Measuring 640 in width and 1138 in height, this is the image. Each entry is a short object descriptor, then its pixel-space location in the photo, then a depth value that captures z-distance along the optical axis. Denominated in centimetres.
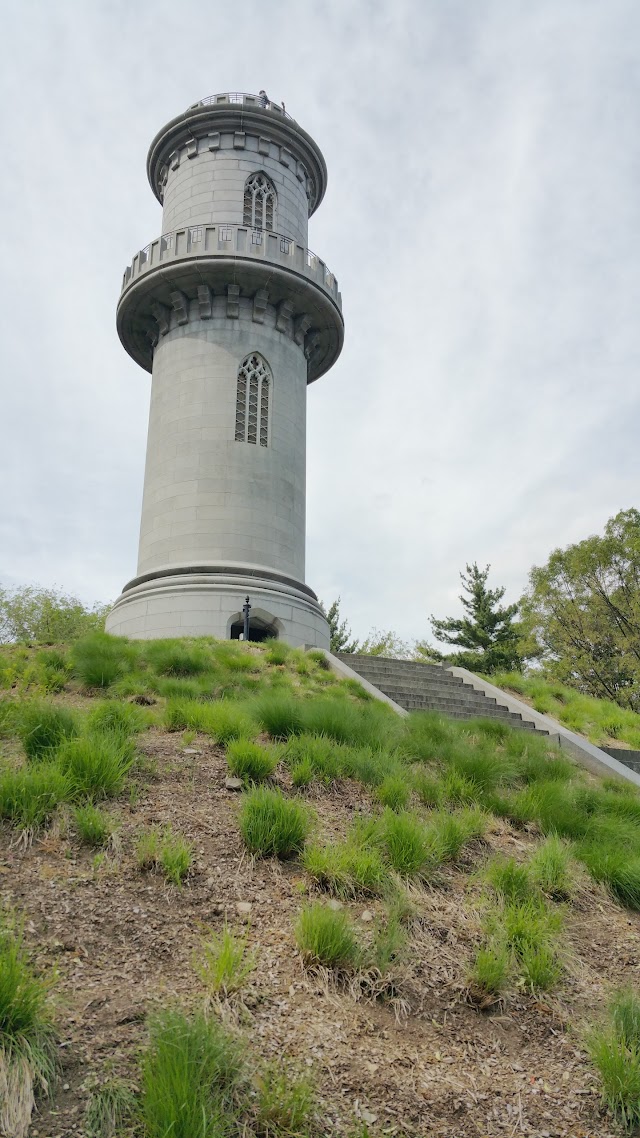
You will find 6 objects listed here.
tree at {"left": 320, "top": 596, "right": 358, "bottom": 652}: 4044
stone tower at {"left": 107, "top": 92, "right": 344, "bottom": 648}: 1845
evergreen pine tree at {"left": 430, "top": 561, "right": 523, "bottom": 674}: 3447
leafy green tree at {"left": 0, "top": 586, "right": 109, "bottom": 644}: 4062
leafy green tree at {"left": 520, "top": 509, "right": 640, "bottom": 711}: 3052
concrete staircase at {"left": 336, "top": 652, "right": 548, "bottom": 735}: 1399
